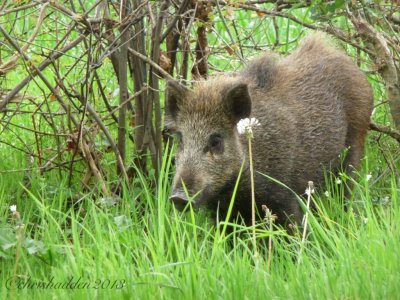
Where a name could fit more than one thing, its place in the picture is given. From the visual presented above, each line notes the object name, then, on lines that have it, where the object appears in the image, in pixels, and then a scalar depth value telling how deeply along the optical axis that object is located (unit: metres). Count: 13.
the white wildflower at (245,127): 8.41
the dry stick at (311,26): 12.66
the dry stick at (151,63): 11.87
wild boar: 11.09
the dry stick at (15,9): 10.64
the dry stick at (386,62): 12.25
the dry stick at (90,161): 11.84
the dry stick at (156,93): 12.08
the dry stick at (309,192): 8.29
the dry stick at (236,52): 12.03
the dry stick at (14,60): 10.53
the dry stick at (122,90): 12.10
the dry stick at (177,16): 11.80
